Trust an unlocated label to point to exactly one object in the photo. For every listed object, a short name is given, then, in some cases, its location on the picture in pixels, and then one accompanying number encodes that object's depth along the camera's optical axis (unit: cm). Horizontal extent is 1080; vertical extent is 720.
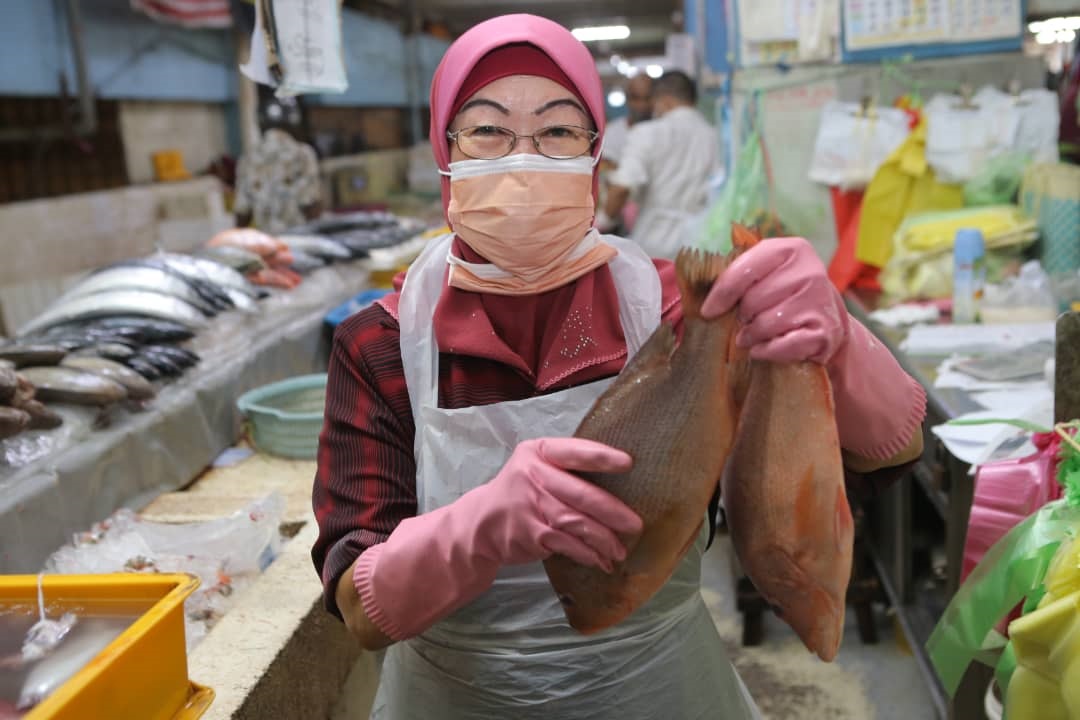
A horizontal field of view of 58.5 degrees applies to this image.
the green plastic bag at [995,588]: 164
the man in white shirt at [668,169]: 668
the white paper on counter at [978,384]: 292
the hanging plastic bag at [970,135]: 441
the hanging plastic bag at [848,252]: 488
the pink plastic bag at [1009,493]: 197
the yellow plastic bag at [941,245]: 407
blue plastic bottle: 382
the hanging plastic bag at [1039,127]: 434
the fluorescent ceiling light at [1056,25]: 493
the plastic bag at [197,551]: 234
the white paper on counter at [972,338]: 345
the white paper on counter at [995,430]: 232
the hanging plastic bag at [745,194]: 517
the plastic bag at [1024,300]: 372
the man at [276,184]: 756
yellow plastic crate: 123
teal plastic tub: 326
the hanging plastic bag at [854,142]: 471
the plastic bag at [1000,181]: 439
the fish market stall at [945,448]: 252
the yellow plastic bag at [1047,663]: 142
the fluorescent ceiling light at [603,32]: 2002
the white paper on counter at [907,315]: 393
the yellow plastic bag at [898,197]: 461
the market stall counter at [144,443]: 236
